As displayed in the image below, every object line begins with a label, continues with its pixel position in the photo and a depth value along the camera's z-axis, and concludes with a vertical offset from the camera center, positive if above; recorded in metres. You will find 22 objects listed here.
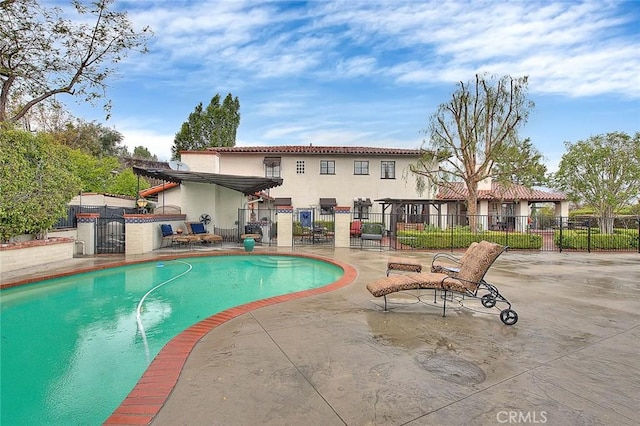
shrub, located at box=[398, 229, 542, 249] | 14.67 -1.10
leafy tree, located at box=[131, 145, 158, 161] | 54.44 +11.41
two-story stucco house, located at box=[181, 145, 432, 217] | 24.59 +3.57
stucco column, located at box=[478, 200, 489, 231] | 24.67 +0.67
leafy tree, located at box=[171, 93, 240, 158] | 33.84 +9.75
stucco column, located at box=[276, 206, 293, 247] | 14.78 -0.55
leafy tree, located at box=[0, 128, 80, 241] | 8.62 +0.97
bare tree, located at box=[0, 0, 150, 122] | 12.38 +7.12
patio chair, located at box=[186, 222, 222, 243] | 13.98 -0.77
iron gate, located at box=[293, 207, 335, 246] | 16.81 -0.73
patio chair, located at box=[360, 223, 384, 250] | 20.27 -0.80
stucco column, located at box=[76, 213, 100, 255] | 11.77 -0.61
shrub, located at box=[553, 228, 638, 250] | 14.65 -1.17
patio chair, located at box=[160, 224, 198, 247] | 13.02 -0.92
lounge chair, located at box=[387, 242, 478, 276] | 6.16 -1.07
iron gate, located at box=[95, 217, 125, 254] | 12.18 -0.83
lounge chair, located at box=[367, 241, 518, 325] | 4.78 -1.04
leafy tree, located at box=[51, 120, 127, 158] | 25.75 +8.11
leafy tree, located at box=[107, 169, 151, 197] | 24.20 +2.46
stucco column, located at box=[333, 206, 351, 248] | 14.56 -0.58
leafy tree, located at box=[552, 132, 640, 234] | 16.27 +2.43
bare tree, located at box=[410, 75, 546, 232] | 15.92 +4.42
